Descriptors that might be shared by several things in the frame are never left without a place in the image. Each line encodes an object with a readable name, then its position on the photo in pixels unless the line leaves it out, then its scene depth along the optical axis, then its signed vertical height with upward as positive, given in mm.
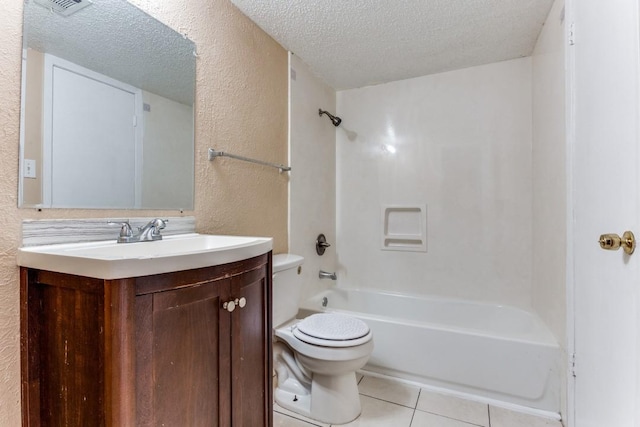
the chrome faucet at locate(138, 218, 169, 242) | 1101 -62
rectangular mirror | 923 +379
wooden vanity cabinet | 673 -338
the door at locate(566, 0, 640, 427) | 818 +30
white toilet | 1430 -679
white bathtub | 1563 -790
